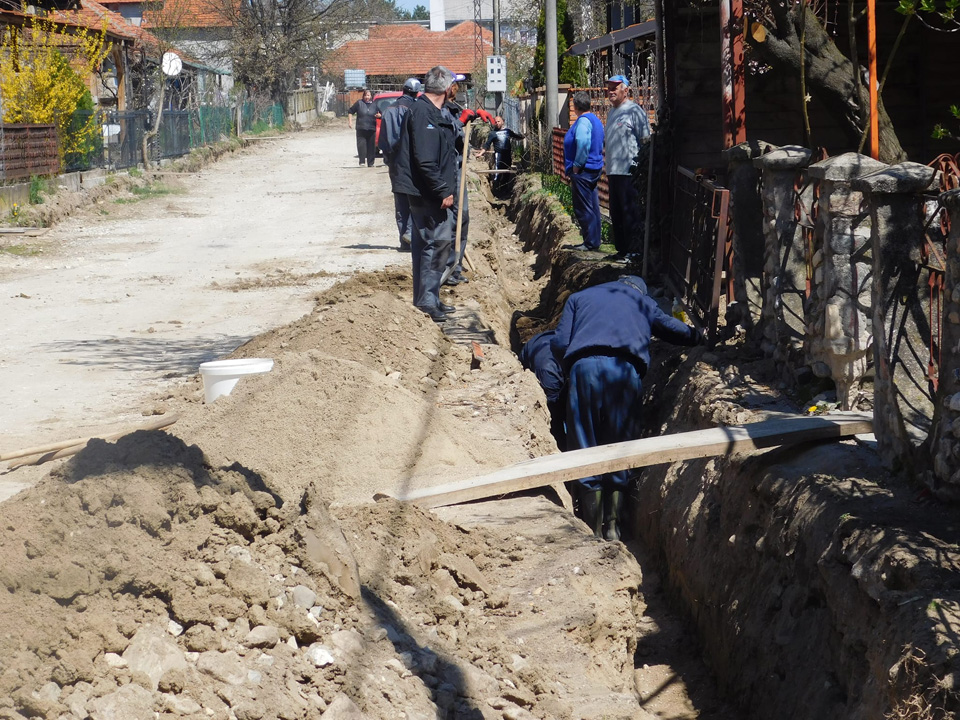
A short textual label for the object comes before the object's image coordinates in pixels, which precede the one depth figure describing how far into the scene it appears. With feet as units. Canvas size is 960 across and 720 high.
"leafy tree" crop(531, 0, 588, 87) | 89.39
